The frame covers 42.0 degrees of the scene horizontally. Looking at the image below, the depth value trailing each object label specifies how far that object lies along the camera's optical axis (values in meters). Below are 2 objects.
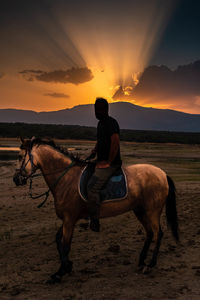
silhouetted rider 5.21
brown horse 5.34
